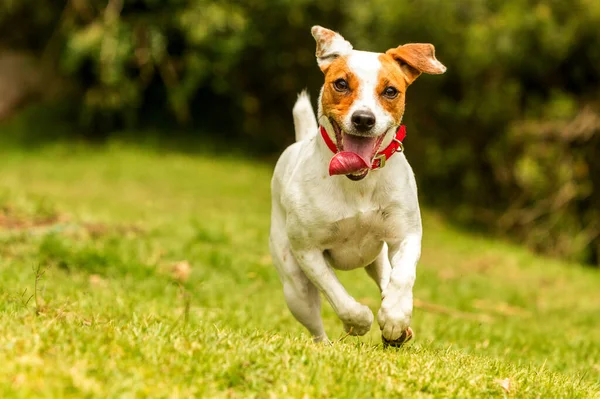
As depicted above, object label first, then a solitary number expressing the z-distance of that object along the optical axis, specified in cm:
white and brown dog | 439
